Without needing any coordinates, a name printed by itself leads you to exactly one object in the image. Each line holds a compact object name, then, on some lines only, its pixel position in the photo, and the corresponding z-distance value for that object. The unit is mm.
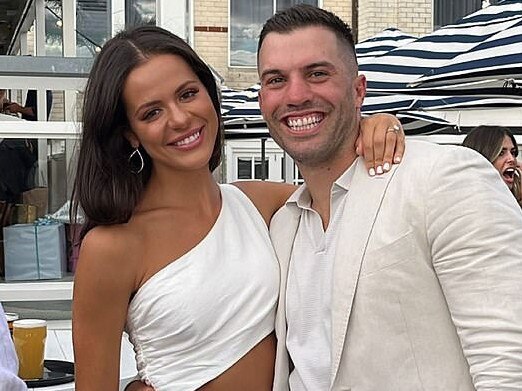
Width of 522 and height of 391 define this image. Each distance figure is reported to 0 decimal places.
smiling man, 1516
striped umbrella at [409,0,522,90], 4258
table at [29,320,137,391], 3000
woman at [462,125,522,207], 4848
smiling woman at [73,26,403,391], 1890
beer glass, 2947
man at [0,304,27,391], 1505
